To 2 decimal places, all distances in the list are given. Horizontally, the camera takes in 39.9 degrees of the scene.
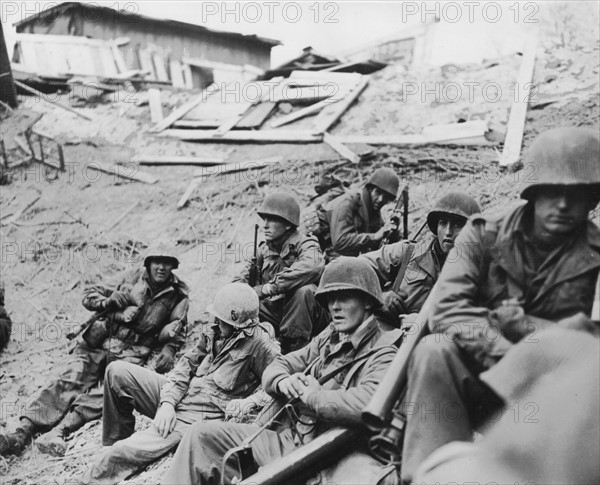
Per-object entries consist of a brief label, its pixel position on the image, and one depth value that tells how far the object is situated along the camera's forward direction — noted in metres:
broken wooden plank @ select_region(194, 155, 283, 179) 12.30
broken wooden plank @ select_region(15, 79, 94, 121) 15.21
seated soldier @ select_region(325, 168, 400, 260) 8.27
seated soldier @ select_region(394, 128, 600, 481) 4.26
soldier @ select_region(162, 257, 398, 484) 5.09
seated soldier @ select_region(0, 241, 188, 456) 7.79
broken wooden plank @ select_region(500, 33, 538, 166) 10.71
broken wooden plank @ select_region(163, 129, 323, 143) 12.62
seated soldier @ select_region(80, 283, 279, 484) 6.05
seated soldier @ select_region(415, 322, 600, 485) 3.28
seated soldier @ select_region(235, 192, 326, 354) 7.49
